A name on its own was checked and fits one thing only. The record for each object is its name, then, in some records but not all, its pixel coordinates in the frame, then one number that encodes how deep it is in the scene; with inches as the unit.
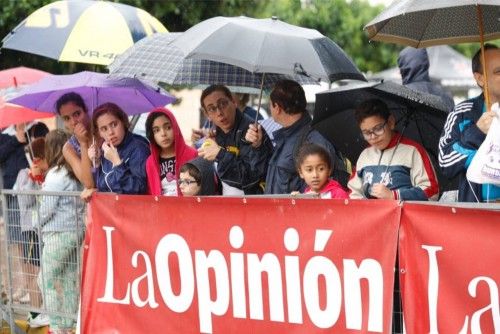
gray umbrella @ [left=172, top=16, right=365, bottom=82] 503.7
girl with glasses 546.9
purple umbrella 588.1
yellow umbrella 658.7
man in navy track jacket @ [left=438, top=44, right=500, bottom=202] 432.8
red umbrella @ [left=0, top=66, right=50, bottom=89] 785.4
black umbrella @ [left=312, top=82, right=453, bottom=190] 506.5
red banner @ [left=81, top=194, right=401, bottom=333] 429.2
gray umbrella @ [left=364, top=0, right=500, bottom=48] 519.1
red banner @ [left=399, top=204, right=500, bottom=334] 390.8
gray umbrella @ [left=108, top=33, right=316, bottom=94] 571.5
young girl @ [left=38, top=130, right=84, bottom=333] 578.6
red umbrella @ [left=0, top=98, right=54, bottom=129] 696.8
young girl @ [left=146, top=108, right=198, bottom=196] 559.5
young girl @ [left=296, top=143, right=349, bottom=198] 491.4
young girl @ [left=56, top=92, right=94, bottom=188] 585.3
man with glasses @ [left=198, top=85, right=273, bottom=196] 536.8
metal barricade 579.1
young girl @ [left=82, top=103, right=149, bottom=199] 558.2
